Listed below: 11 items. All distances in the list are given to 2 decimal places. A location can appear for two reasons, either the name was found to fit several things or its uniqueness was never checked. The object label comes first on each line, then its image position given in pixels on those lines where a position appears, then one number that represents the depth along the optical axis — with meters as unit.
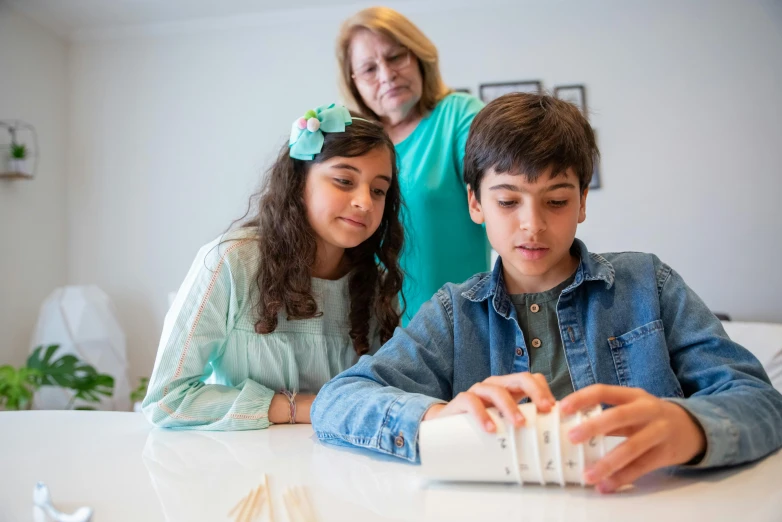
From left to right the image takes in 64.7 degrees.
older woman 1.70
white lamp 3.32
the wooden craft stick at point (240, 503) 0.63
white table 0.61
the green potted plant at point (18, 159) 3.38
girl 1.14
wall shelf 3.36
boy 0.81
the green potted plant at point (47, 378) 2.97
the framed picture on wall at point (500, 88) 3.38
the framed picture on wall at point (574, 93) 3.32
